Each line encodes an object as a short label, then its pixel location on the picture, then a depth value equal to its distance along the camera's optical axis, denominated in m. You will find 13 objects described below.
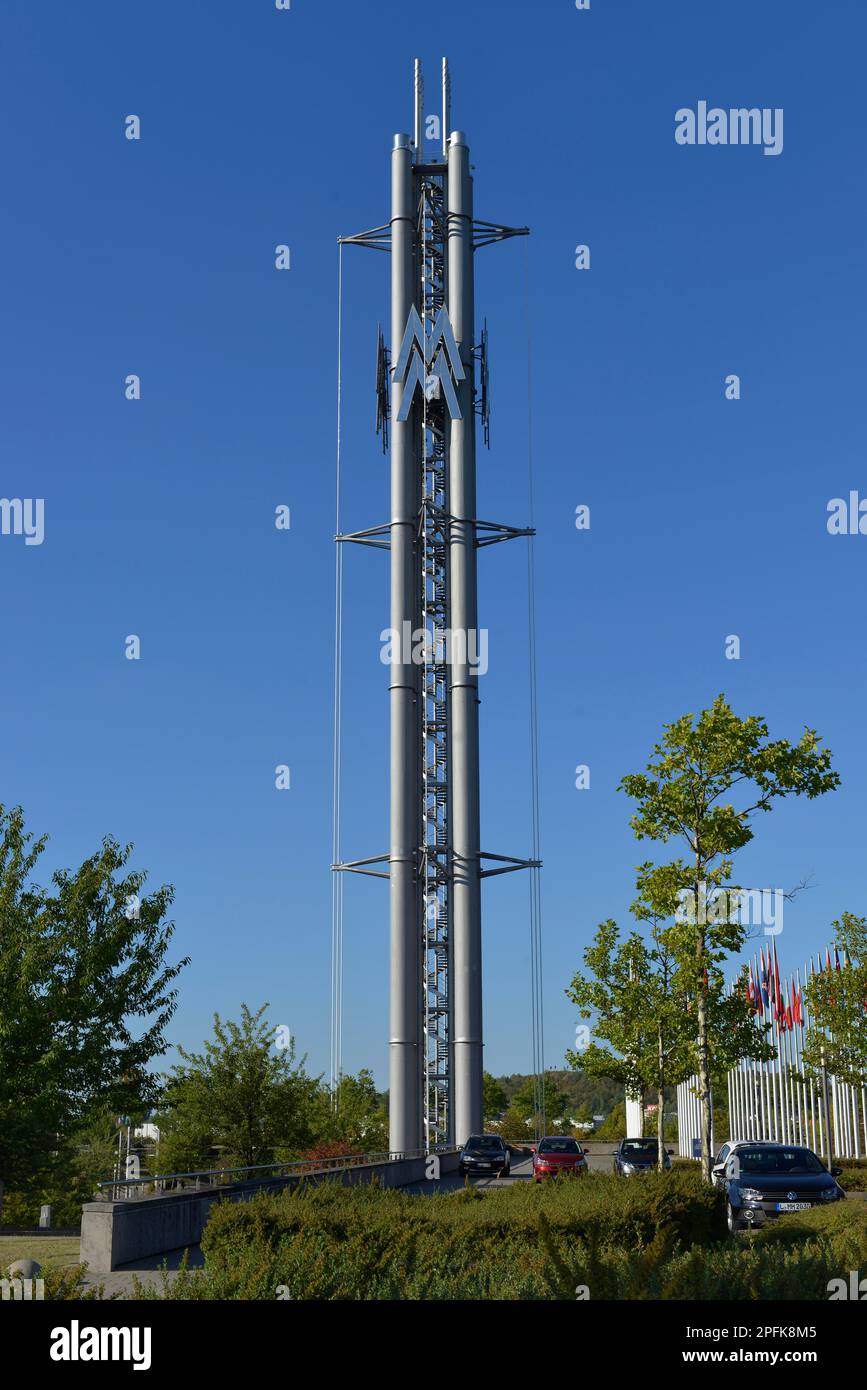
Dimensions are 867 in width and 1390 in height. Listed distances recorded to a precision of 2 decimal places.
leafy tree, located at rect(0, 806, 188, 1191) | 32.59
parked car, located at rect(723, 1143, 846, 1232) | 22.84
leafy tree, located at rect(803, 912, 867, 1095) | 56.50
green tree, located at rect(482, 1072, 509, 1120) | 126.12
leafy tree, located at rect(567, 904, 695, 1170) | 36.91
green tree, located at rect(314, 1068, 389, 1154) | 70.44
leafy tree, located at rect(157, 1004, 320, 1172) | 56.31
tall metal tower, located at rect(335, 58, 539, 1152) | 57.16
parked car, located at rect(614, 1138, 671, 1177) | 40.59
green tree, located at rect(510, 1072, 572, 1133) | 136.00
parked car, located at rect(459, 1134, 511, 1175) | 45.56
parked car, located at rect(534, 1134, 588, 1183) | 39.47
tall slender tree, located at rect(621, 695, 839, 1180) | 30.89
